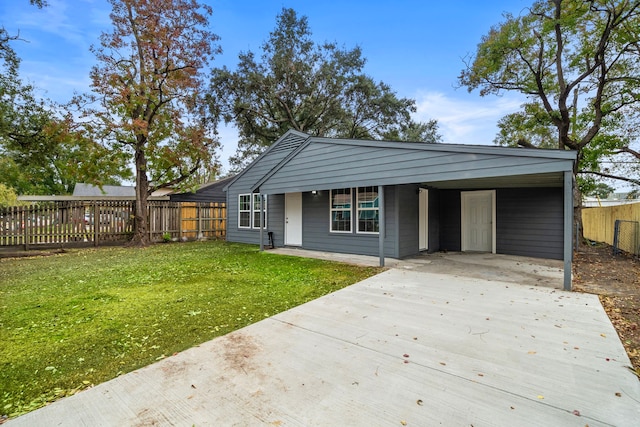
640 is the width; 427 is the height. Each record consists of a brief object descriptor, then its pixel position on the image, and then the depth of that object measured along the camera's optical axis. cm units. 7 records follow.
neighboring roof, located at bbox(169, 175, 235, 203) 1478
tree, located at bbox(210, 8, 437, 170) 1869
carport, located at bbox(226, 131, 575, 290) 593
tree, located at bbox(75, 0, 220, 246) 1071
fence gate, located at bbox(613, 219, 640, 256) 870
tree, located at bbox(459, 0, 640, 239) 976
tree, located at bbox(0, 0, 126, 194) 1075
